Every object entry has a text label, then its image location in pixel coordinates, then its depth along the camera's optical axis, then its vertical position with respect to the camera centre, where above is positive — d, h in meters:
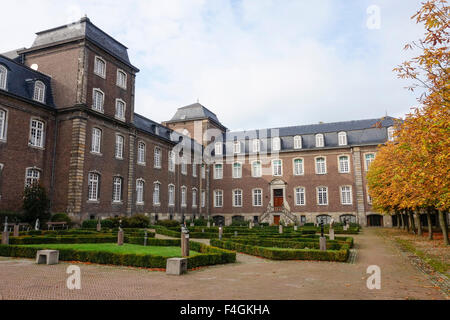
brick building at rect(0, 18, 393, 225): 21.25 +5.40
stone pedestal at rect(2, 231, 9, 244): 13.04 -0.89
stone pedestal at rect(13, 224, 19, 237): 14.86 -0.80
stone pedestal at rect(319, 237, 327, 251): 13.00 -1.30
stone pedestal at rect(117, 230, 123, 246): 14.44 -1.09
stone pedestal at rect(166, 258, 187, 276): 8.70 -1.40
